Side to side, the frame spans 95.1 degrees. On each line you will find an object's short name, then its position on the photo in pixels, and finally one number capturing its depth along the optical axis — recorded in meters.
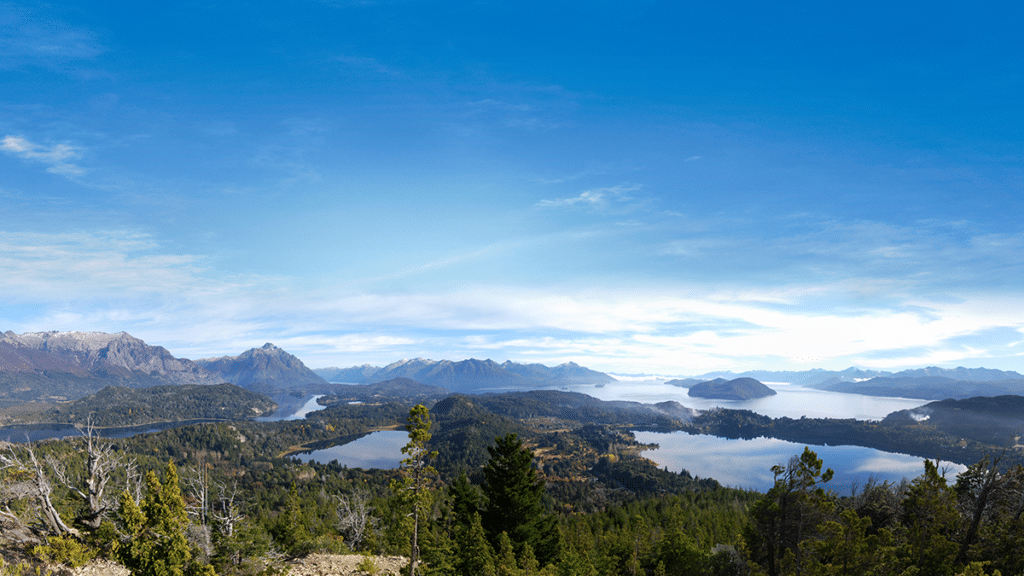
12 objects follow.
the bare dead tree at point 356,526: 55.29
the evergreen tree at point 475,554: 33.22
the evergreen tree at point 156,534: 27.67
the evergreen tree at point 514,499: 41.19
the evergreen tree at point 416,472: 30.69
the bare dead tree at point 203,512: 32.25
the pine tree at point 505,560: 28.64
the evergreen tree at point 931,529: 26.75
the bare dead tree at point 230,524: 33.69
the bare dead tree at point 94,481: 33.56
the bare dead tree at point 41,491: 31.97
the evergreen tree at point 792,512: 25.19
